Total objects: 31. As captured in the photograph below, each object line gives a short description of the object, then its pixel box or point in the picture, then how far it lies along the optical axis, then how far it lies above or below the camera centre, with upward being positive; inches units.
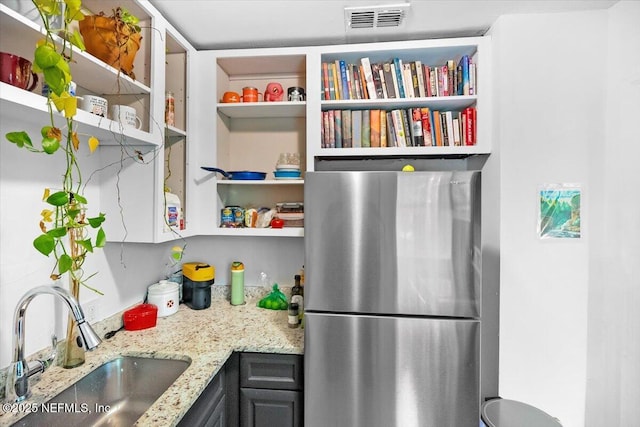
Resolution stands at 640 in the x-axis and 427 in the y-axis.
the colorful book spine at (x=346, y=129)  68.5 +17.8
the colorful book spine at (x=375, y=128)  68.1 +17.9
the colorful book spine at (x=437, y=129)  67.1 +17.6
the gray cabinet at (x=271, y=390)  54.3 -30.9
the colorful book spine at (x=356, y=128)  68.3 +18.0
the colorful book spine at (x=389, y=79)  67.0 +28.1
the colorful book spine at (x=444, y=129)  66.8 +17.6
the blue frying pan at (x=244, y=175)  70.2 +7.9
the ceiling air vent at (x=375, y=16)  56.1 +36.2
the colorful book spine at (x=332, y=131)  67.8 +17.2
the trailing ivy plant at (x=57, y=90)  30.9 +12.3
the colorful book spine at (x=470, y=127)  64.7 +17.5
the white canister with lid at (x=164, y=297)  65.8 -18.3
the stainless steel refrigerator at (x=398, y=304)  49.2 -14.5
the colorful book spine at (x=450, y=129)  66.3 +17.3
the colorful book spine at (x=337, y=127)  68.2 +18.1
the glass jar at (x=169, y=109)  59.5 +19.4
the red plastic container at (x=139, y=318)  58.6 -20.2
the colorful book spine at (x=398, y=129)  67.1 +17.6
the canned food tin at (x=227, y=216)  72.3 -1.3
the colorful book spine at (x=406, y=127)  67.4 +18.1
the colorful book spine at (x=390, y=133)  67.6 +16.8
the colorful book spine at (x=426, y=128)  66.8 +17.7
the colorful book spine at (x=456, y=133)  66.5 +16.6
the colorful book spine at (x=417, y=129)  66.6 +17.5
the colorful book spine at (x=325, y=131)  67.9 +17.2
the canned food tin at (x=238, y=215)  72.6 -1.0
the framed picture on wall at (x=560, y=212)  59.8 +0.2
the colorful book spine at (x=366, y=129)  68.6 +17.9
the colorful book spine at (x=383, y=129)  68.1 +17.8
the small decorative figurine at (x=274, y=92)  71.6 +26.8
